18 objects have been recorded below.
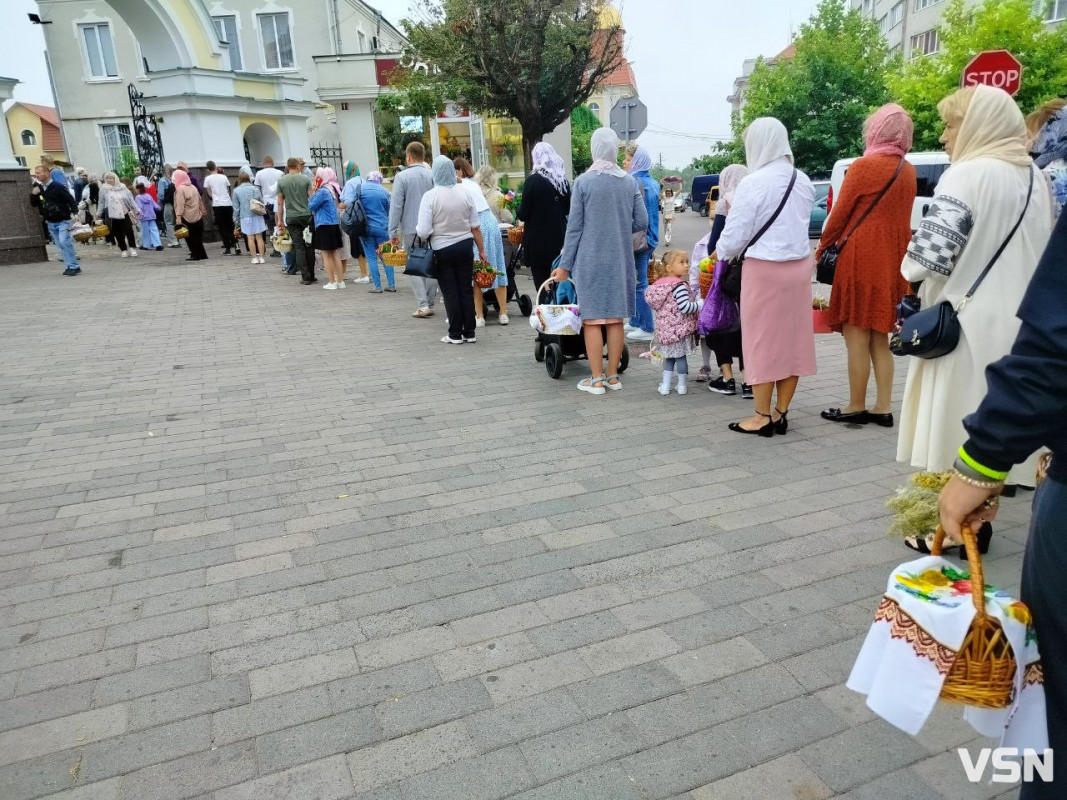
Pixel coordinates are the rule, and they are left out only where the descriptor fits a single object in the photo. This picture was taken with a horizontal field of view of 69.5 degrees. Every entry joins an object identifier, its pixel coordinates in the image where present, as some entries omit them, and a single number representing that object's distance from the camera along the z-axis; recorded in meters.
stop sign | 9.81
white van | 14.22
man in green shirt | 12.21
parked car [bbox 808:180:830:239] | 18.89
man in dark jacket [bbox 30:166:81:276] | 13.95
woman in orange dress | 4.71
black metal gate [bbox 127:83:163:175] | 18.98
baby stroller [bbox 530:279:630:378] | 6.63
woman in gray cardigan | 5.80
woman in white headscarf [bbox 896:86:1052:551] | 3.36
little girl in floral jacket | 5.94
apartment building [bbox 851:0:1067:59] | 42.28
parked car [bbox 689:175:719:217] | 47.32
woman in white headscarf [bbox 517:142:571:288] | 7.39
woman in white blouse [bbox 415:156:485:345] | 7.78
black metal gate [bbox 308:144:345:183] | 21.22
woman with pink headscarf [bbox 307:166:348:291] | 11.50
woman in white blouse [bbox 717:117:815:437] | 4.75
